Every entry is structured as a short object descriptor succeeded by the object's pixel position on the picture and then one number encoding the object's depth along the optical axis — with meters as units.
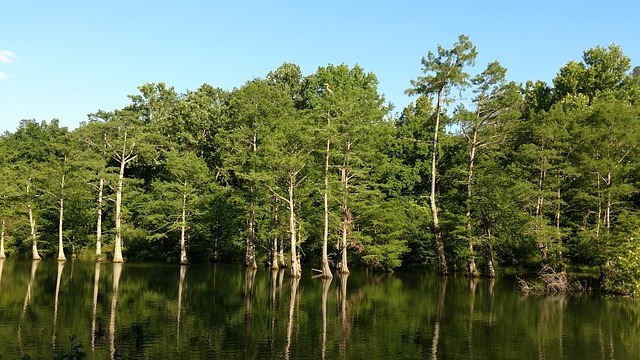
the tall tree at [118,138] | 57.78
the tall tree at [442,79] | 49.38
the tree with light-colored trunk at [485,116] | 47.84
